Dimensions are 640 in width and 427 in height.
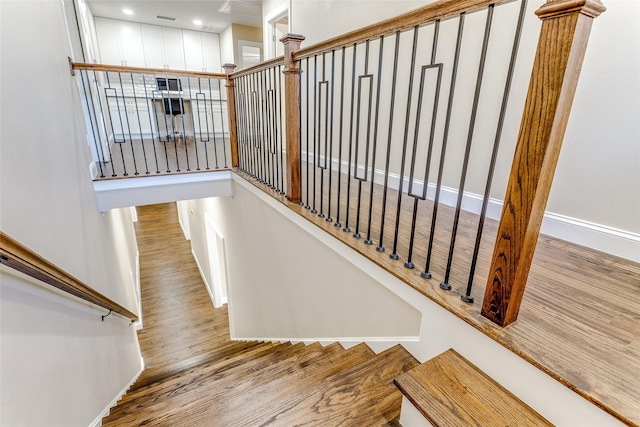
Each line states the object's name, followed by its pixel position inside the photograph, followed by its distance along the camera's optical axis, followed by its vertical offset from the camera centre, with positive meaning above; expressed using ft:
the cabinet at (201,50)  22.34 +5.06
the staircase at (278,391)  3.72 -3.88
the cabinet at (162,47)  21.29 +5.02
